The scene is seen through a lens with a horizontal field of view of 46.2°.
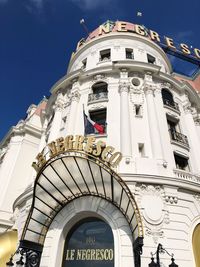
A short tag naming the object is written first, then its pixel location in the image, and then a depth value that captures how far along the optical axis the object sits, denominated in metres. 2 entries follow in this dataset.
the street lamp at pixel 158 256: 9.27
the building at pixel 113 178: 10.95
